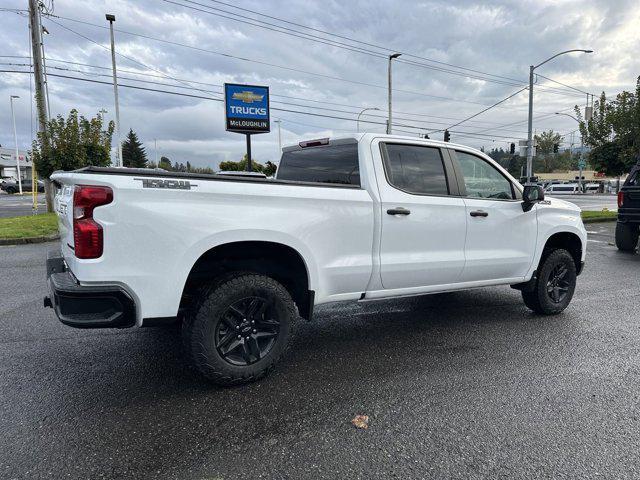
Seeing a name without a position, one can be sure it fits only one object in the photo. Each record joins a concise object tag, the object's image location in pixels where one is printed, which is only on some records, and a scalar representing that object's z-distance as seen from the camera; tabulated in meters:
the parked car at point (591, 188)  61.40
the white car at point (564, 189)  57.50
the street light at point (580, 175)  48.25
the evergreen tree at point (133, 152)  69.06
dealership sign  17.83
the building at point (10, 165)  71.18
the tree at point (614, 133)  17.84
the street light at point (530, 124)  21.92
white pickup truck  2.74
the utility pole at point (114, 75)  23.64
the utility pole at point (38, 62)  16.09
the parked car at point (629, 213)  9.65
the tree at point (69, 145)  14.99
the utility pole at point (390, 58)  29.92
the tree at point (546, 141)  90.62
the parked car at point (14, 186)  46.74
